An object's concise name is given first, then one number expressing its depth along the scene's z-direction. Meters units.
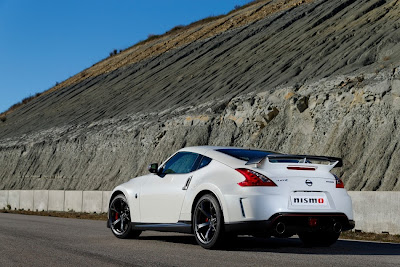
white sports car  8.41
